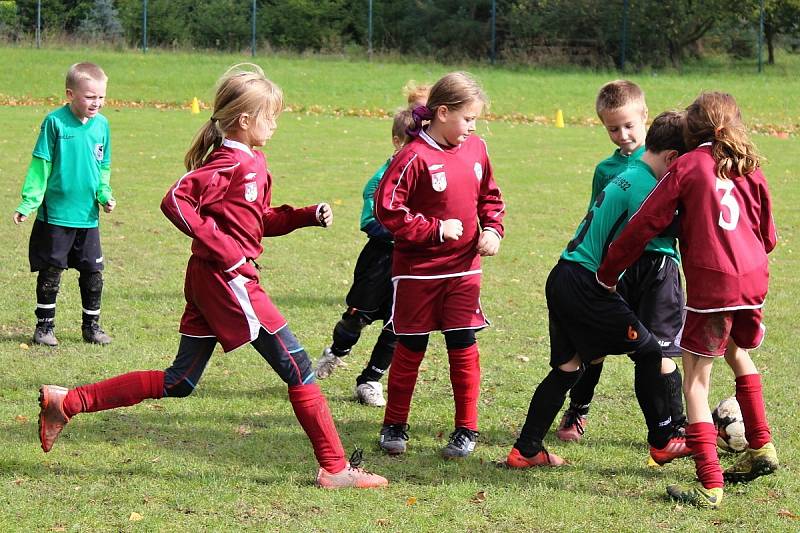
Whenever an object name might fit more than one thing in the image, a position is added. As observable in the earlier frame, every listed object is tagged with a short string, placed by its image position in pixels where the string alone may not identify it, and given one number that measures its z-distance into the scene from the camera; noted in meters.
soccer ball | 10.91
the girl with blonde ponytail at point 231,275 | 9.48
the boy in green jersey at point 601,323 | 9.91
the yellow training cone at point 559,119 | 49.03
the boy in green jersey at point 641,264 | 10.46
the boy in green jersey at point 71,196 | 14.36
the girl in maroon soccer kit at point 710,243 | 9.29
